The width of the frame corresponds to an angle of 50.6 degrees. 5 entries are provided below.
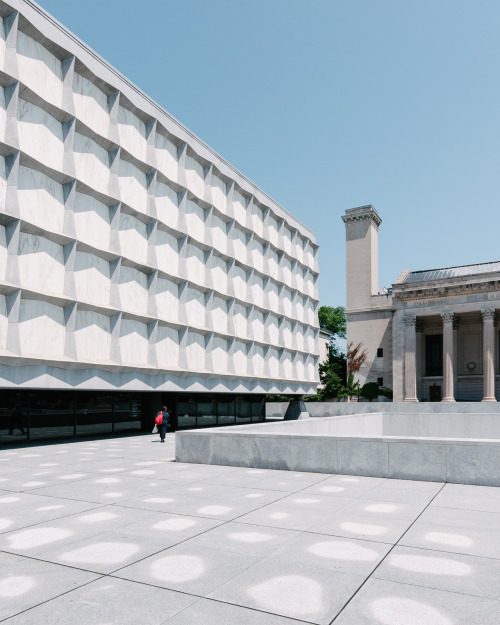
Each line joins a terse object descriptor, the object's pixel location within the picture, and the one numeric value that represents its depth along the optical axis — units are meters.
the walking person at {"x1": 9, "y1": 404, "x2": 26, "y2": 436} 25.14
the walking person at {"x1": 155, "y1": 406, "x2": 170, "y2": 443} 25.44
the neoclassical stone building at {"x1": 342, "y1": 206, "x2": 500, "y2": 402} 59.28
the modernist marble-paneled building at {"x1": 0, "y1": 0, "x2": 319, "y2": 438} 21.45
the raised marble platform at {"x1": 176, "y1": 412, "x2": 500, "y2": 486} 12.52
